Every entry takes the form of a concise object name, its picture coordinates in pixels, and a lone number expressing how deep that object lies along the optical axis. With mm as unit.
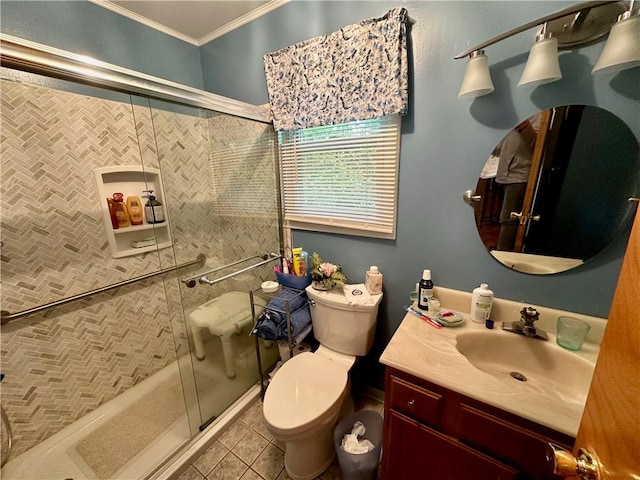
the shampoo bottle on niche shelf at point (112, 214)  1573
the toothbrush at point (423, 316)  1137
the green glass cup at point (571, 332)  958
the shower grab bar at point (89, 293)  1264
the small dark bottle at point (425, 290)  1247
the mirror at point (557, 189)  910
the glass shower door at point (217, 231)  1469
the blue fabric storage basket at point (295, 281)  1622
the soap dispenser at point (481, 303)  1118
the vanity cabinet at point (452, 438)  743
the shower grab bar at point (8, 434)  1247
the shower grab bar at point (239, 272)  1534
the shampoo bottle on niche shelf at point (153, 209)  1550
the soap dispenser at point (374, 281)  1418
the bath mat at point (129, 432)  1337
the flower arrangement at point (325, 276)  1457
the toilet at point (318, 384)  1101
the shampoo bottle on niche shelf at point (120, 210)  1590
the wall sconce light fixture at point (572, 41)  767
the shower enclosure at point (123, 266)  1284
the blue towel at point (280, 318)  1503
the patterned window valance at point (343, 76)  1174
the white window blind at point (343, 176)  1351
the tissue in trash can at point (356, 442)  1167
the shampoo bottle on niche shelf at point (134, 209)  1651
